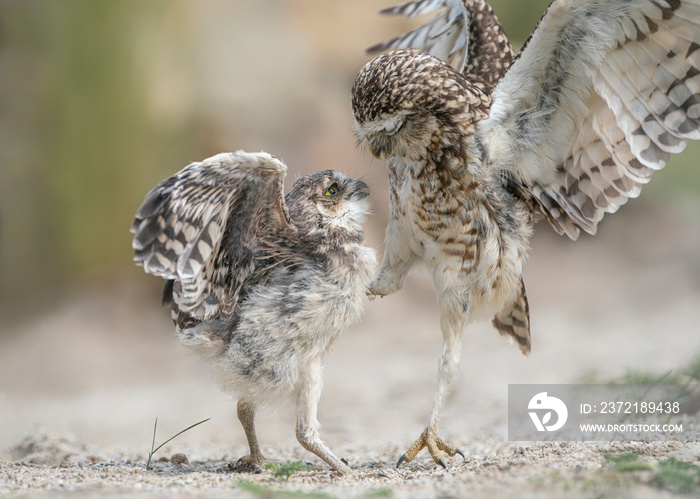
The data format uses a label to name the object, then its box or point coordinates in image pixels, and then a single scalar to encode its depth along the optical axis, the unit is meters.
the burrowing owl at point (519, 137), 8.62
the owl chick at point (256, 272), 7.89
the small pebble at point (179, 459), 9.25
